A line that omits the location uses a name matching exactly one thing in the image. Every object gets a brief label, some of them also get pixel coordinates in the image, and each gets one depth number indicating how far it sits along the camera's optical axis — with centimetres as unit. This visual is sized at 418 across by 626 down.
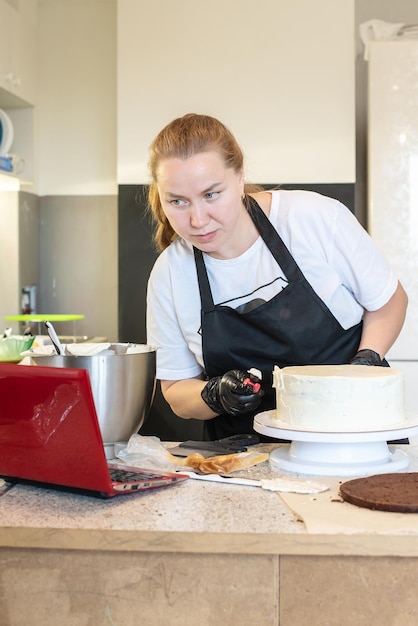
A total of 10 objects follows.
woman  166
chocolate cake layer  100
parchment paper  93
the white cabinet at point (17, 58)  293
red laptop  101
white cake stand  118
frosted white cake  119
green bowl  227
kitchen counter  92
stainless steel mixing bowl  125
